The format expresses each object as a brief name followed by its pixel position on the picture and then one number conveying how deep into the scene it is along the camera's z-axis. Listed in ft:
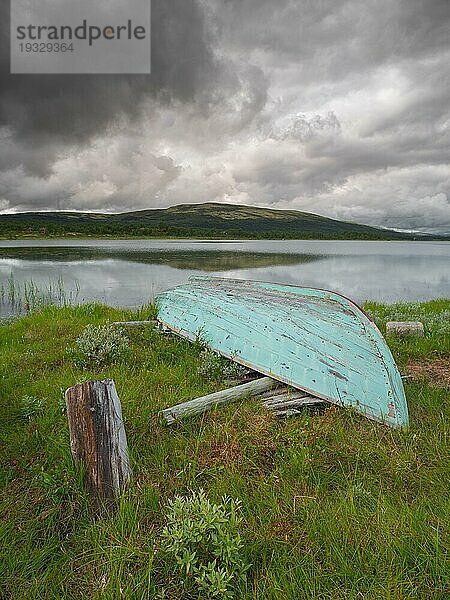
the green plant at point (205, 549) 7.43
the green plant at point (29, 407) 13.93
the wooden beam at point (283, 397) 14.47
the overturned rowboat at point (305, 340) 14.05
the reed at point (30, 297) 42.68
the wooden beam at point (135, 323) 25.50
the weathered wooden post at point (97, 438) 9.60
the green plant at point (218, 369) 17.24
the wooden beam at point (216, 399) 13.52
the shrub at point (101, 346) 19.42
